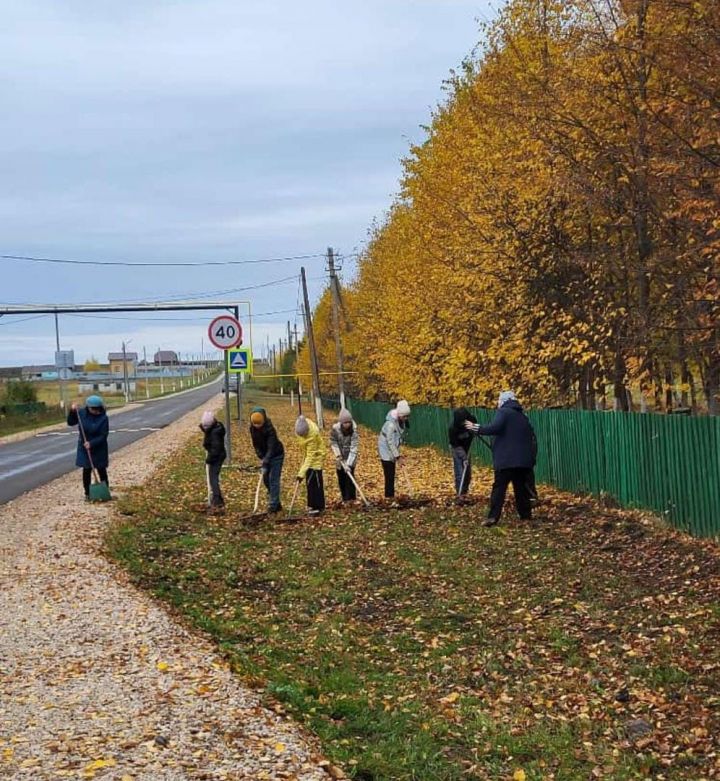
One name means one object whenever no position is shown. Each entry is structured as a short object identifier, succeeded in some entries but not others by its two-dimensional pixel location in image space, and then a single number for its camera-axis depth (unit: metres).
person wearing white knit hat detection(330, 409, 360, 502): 15.42
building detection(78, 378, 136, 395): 137.85
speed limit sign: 18.83
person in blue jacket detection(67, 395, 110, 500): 15.70
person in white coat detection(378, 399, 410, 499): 16.14
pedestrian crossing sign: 22.92
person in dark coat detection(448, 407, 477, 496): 15.80
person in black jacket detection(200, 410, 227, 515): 15.38
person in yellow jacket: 14.45
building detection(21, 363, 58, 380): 173.50
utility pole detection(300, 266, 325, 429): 43.19
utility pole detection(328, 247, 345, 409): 43.62
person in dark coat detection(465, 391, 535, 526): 13.17
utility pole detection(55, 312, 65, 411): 60.95
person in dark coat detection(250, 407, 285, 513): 14.52
